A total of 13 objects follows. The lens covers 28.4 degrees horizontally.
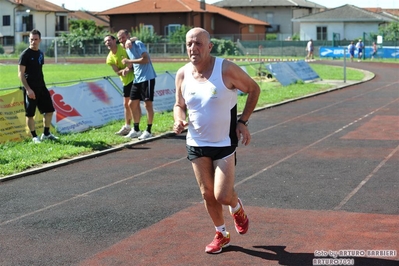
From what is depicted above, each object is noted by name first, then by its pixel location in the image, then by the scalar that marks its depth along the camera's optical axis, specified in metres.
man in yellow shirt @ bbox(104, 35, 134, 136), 15.13
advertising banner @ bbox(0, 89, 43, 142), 14.31
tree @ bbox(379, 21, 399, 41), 68.43
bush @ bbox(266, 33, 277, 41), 90.62
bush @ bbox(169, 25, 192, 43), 73.19
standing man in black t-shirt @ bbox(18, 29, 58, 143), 13.80
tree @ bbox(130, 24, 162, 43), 73.51
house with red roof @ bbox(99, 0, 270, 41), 83.62
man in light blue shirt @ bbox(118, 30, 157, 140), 14.71
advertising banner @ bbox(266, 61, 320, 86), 29.89
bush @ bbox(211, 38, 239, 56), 70.59
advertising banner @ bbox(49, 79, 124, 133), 15.99
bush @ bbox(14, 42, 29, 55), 72.94
